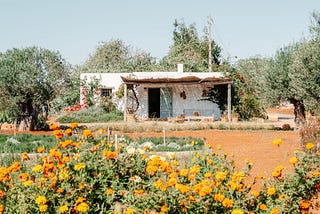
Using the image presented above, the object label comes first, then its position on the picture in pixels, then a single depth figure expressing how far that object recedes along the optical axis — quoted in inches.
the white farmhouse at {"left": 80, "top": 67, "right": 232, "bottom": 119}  1159.0
